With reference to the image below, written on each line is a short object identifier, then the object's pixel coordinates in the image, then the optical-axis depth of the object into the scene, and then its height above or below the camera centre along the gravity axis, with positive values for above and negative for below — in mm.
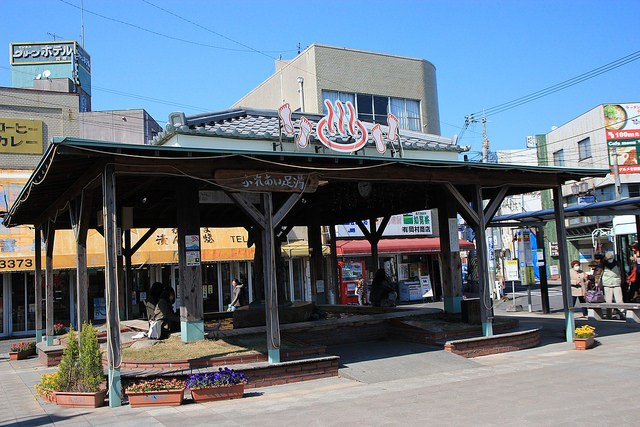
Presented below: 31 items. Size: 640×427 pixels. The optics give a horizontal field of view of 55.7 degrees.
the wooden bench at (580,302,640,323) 16047 -1466
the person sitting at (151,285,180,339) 12086 -652
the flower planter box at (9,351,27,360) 15758 -1720
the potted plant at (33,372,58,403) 9414 -1602
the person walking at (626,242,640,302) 17412 -767
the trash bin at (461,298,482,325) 13531 -1061
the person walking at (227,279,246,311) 16812 -478
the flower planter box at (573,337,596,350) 12359 -1762
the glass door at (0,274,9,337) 23062 -750
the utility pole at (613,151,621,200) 28922 +3537
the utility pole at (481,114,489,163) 40012 +7870
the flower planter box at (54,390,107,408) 8953 -1693
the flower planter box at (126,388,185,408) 8844 -1708
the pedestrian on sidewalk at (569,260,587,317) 18312 -782
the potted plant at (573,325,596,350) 12383 -1679
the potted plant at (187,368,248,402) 9094 -1642
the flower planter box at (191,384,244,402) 9086 -1744
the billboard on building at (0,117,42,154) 24359 +6183
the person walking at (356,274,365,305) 26688 -973
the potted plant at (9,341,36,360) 15789 -1633
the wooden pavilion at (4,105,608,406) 9547 +1795
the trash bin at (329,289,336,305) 20650 -945
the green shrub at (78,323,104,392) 9156 -1222
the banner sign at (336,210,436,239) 30469 +2105
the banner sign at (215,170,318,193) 10222 +1622
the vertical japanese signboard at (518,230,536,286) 21789 +155
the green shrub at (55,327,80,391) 9375 -1313
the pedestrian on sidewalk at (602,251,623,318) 16844 -701
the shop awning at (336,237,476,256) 28656 +1029
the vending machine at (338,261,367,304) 28531 -355
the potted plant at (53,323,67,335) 17452 -1254
